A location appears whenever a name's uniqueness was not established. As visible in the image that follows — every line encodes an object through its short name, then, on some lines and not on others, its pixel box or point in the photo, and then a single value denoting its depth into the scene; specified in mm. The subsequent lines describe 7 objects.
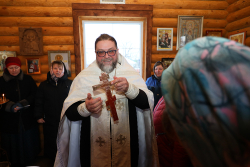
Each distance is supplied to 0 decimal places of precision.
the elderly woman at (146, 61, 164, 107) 3225
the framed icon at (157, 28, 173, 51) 3812
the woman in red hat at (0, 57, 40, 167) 3121
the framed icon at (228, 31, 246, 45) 3479
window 3945
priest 1724
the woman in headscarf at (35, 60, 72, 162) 3125
